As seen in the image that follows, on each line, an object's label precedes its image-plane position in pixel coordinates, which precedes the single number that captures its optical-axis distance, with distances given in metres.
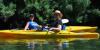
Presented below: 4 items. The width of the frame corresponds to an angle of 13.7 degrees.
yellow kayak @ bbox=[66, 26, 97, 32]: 19.51
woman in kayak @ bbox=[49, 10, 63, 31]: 16.72
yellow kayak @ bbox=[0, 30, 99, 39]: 17.41
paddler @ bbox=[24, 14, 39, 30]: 18.44
